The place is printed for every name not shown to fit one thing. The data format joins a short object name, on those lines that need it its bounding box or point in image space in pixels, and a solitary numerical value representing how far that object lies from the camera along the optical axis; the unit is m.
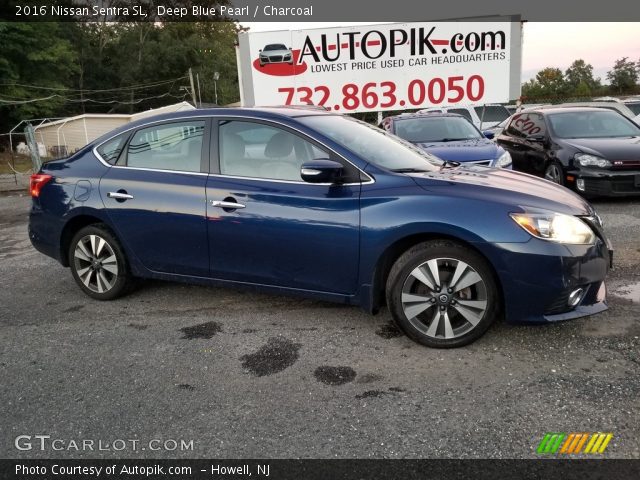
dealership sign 12.91
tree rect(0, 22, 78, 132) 32.97
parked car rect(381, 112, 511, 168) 7.73
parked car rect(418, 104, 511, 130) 19.59
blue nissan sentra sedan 3.44
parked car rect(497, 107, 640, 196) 7.88
